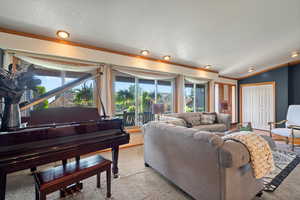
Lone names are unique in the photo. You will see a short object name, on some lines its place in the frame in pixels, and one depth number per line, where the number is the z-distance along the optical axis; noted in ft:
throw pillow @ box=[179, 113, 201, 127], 13.16
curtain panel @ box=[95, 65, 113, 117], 10.79
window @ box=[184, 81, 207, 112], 17.07
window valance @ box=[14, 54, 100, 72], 8.31
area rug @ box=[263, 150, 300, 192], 6.39
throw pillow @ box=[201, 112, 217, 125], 13.91
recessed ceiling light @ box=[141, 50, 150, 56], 11.31
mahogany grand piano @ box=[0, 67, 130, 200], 4.13
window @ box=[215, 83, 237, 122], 20.07
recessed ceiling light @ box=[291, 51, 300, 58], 12.98
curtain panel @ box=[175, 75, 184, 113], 15.23
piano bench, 4.09
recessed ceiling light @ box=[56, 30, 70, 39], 7.93
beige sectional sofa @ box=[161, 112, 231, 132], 12.52
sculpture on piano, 4.42
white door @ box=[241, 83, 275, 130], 17.52
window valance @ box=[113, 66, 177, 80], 11.77
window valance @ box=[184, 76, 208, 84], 16.14
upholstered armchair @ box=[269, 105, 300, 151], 10.35
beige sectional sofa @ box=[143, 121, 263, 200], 4.09
